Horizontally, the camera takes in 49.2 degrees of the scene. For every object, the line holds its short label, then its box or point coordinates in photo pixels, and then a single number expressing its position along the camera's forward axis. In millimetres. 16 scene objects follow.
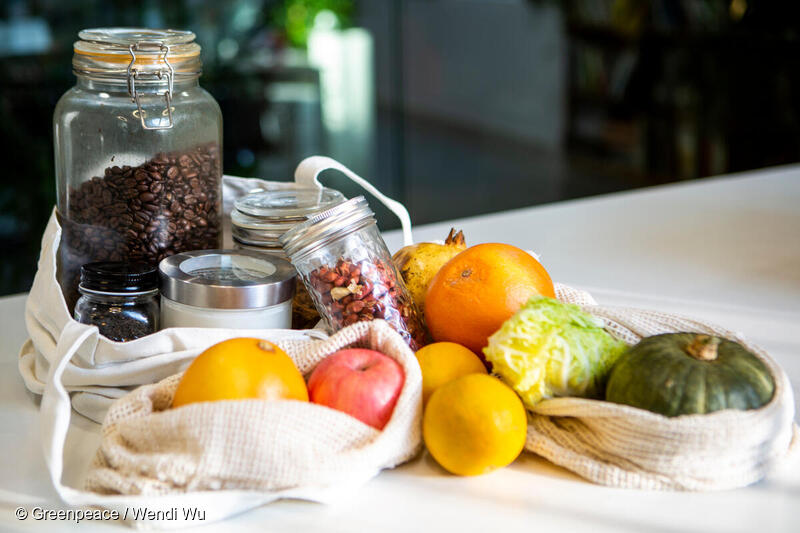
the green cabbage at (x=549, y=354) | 652
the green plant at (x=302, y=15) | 3119
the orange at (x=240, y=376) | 623
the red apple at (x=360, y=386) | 641
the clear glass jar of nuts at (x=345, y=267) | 738
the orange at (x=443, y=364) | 687
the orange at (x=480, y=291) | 730
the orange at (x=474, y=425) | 621
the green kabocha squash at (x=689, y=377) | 610
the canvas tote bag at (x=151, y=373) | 592
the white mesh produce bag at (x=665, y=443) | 603
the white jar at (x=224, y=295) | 735
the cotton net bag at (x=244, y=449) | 589
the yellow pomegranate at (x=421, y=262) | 837
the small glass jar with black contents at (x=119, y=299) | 746
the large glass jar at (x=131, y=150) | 816
